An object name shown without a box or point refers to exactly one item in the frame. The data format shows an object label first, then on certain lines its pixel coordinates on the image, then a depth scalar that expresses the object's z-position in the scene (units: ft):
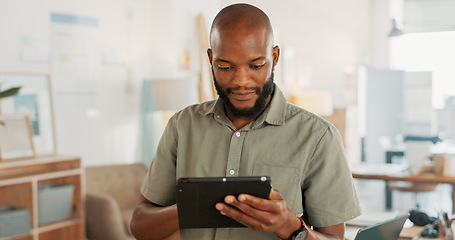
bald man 4.29
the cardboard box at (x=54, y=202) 13.19
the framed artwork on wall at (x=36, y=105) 13.76
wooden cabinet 12.61
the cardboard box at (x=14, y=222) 12.06
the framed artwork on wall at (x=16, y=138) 12.72
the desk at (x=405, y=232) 7.36
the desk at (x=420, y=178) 15.44
